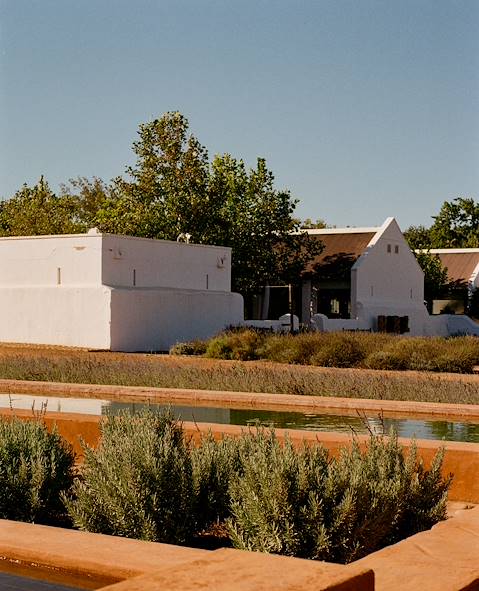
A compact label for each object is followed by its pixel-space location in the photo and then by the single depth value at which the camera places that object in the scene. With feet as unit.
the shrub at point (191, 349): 101.35
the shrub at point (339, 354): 84.02
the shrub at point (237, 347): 94.32
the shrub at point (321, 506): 19.58
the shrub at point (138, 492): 20.44
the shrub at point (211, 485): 22.29
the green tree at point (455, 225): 217.97
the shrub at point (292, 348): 86.74
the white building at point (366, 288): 142.51
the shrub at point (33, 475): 22.99
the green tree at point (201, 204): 134.72
